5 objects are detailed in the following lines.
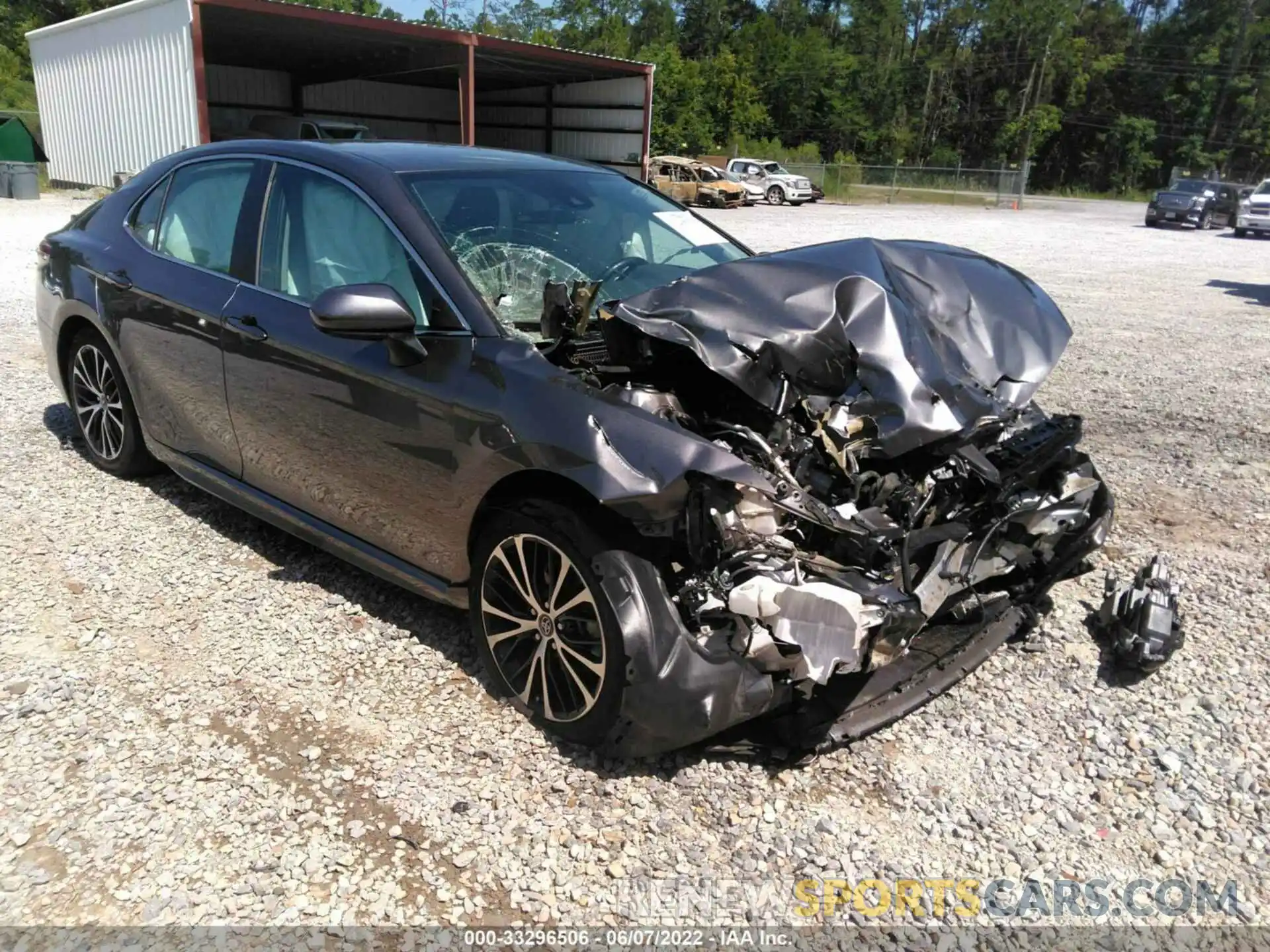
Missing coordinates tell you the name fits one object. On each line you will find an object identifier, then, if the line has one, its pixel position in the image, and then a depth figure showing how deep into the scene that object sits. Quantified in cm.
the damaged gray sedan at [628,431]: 268
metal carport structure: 1841
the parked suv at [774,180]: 3494
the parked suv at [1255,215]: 2761
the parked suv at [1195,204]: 3081
